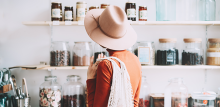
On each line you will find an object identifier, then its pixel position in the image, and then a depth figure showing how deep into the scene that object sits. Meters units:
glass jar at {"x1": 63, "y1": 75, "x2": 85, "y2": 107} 1.69
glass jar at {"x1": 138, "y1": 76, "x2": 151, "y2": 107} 1.72
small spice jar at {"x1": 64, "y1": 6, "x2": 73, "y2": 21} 1.68
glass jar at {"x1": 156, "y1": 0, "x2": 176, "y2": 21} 1.75
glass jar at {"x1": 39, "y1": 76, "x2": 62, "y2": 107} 1.64
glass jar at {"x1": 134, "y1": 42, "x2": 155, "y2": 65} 1.68
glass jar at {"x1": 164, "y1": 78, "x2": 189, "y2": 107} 1.66
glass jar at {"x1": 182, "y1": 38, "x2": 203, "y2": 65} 1.71
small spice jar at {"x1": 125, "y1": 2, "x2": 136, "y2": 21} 1.67
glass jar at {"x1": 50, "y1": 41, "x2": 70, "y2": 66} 1.68
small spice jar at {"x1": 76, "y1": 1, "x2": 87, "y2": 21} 1.67
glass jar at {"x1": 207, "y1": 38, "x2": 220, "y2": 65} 1.72
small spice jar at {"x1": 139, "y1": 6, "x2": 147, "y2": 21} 1.68
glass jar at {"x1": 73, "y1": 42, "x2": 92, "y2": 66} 1.70
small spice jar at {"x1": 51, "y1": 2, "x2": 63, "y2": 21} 1.67
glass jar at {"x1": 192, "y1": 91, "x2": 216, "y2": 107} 1.62
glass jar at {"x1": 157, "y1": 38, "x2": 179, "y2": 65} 1.69
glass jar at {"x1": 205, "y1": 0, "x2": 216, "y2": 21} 1.77
